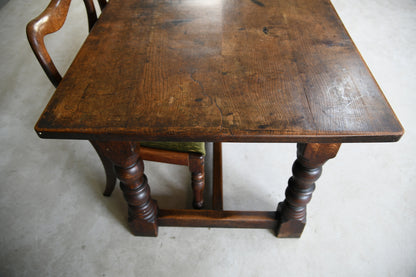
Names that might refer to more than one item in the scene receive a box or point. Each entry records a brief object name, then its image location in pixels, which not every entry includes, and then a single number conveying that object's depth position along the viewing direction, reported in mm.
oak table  831
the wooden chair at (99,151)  999
